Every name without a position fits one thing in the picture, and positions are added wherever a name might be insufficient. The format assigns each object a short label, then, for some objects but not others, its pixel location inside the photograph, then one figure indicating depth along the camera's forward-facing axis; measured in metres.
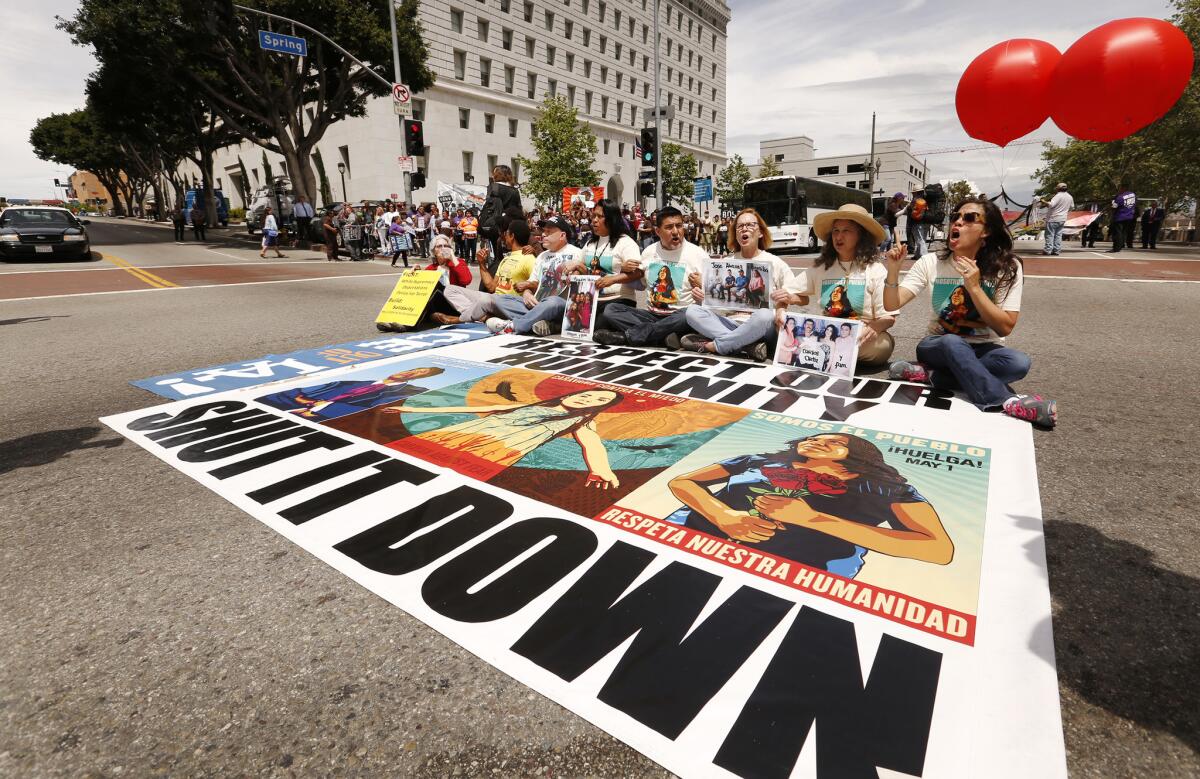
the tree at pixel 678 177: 53.72
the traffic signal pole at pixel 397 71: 19.02
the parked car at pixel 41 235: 17.52
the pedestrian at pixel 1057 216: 16.25
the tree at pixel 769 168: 76.78
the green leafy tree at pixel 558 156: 41.66
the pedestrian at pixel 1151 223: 19.80
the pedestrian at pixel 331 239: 19.77
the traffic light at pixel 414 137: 18.22
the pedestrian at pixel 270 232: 20.05
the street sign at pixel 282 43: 17.39
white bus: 23.33
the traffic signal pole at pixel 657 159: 17.14
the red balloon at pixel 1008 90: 6.38
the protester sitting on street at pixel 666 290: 6.15
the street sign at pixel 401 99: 19.00
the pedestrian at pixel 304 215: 23.17
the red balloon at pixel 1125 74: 5.11
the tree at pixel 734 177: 64.88
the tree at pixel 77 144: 57.97
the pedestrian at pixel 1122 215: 17.55
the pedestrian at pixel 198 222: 28.94
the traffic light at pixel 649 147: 17.11
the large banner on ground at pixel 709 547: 1.58
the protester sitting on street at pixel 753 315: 5.46
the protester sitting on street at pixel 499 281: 7.77
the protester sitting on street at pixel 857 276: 5.00
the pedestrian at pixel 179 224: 29.25
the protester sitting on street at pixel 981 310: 4.07
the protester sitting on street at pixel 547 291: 7.05
